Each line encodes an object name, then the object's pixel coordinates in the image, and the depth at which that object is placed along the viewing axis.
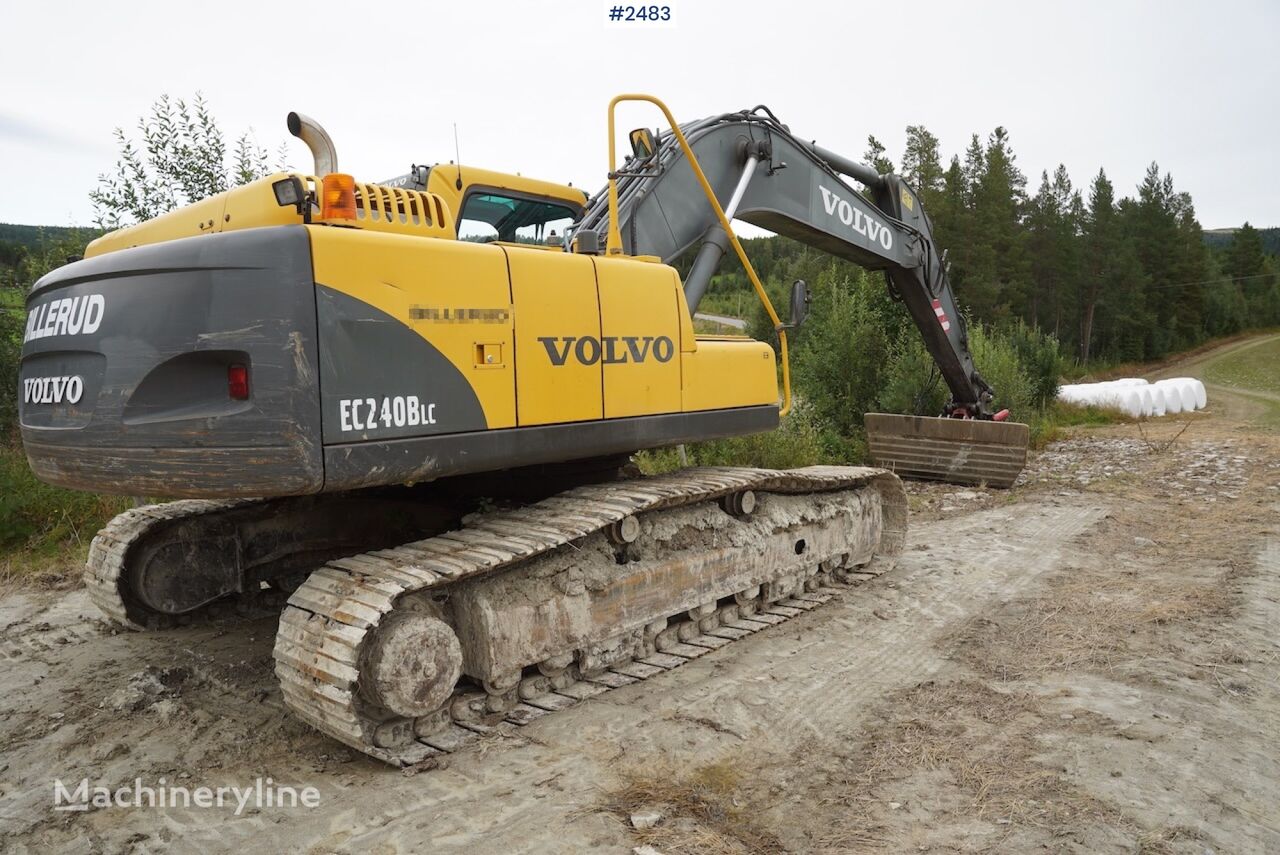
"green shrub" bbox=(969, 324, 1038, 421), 13.55
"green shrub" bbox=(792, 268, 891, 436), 13.53
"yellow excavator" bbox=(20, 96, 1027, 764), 3.25
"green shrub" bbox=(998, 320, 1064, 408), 18.75
